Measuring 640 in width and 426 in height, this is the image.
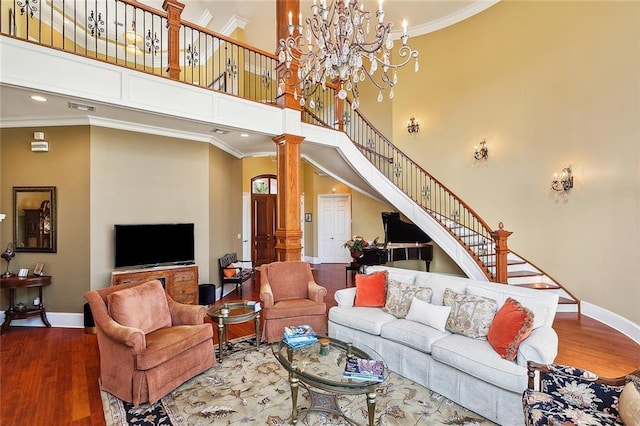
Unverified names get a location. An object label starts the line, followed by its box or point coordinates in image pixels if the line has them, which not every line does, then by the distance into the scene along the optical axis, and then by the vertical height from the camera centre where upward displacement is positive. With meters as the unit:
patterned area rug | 2.40 -1.55
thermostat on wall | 4.54 +1.08
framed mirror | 4.59 +0.03
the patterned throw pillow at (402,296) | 3.33 -0.87
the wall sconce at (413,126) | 7.69 +2.22
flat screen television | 4.68 -0.40
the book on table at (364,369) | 2.14 -1.08
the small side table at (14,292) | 4.27 -1.02
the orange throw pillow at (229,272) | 6.04 -1.05
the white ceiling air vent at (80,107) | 3.73 +1.39
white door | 9.78 -0.32
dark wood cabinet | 4.62 -0.89
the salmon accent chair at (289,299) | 3.76 -1.06
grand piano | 6.47 -0.51
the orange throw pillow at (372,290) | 3.66 -0.87
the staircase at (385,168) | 4.98 +1.09
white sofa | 2.29 -1.15
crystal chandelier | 2.74 +1.60
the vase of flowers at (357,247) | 6.25 -0.61
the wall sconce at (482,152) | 6.51 +1.33
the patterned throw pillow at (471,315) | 2.74 -0.90
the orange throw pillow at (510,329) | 2.38 -0.90
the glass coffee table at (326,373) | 2.08 -1.13
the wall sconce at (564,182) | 5.04 +0.54
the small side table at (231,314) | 3.36 -1.07
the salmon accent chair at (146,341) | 2.58 -1.09
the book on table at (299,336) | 2.73 -1.07
